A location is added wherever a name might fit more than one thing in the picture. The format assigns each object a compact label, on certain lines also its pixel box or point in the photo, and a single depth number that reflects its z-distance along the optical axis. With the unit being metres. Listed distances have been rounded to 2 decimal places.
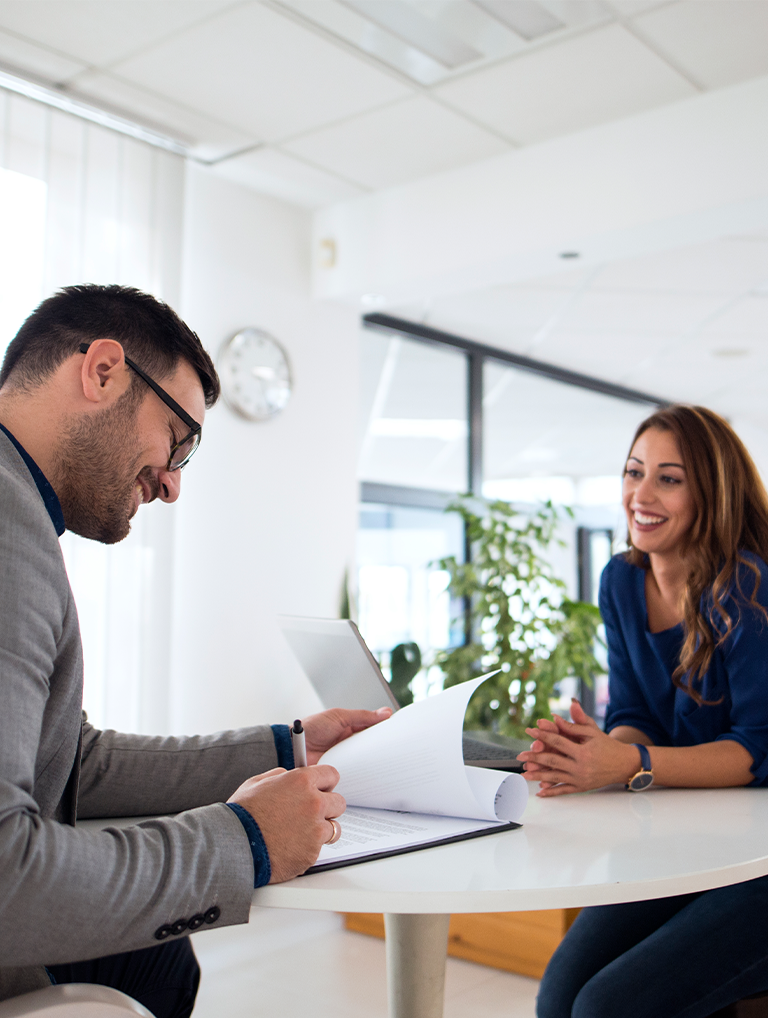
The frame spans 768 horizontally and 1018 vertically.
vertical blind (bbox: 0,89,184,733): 3.19
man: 0.90
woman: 1.41
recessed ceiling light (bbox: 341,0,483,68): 2.75
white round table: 0.97
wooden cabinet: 2.91
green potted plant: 4.63
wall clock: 3.87
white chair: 0.93
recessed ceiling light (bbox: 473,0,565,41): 2.72
